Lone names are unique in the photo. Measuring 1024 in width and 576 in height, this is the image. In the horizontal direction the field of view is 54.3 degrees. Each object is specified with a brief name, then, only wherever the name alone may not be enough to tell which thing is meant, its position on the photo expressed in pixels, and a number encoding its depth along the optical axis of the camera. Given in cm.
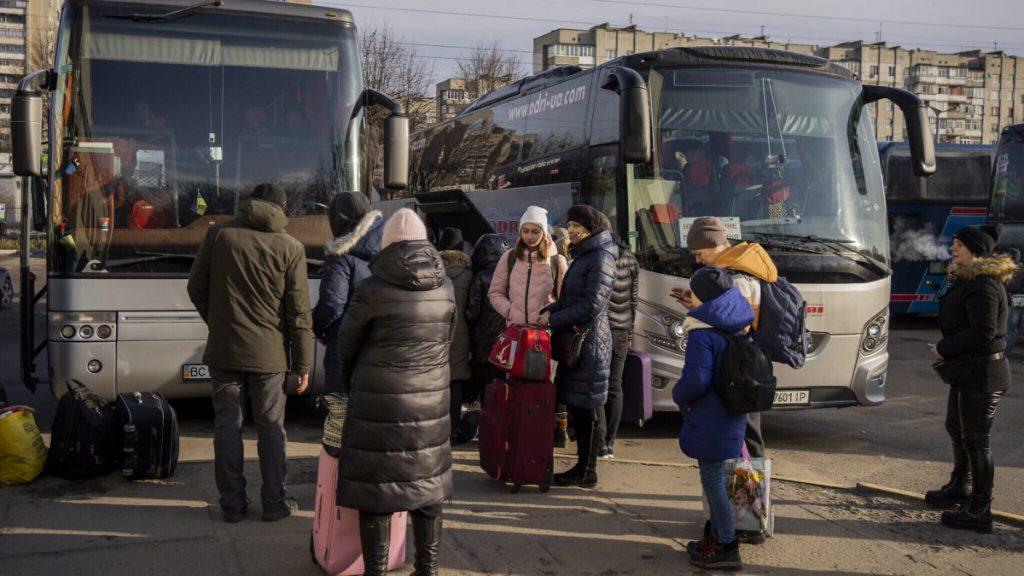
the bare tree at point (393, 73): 3014
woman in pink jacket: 681
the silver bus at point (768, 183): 802
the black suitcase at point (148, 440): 638
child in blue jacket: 487
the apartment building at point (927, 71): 9638
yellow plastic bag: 634
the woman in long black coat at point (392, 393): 428
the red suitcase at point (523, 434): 627
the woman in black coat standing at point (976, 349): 576
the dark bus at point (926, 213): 1875
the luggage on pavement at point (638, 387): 734
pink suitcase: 468
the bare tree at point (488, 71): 3584
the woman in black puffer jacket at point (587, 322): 628
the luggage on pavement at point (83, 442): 647
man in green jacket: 550
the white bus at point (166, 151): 746
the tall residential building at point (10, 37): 12800
